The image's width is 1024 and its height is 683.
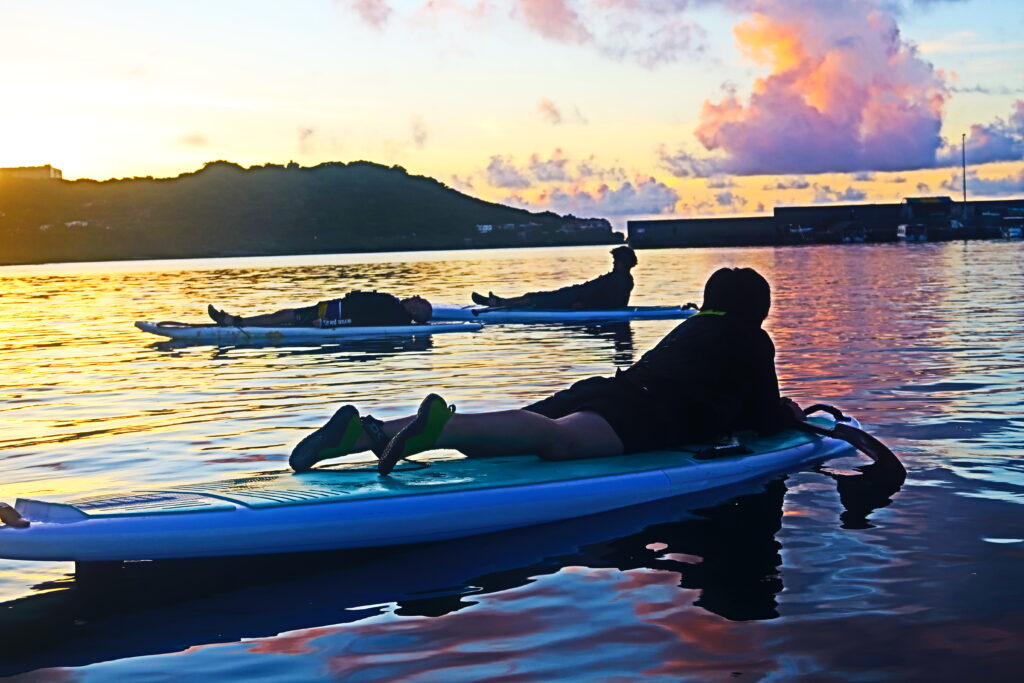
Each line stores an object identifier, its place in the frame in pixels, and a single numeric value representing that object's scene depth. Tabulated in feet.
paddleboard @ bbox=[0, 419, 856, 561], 19.17
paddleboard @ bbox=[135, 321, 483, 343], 69.82
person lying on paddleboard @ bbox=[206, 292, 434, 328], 70.08
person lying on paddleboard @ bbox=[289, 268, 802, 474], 24.17
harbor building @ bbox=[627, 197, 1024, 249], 426.51
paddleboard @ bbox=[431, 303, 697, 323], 76.43
